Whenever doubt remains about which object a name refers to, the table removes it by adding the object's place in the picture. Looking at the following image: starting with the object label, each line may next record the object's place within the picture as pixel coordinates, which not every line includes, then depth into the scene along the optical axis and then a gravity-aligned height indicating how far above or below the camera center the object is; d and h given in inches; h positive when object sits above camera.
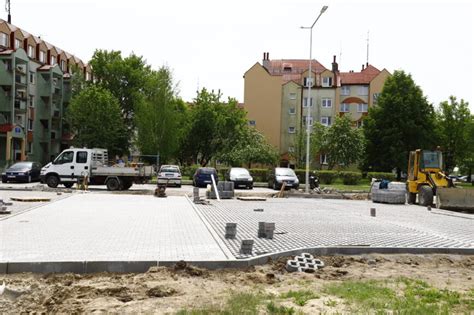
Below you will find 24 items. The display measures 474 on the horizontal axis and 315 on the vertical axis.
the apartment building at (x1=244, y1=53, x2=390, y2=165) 2689.5 +351.9
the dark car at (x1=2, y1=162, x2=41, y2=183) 1381.6 -36.6
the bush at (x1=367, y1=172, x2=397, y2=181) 1825.8 -25.8
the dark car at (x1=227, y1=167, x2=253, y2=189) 1381.6 -37.1
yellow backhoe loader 940.0 -13.9
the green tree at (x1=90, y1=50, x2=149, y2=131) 2496.3 +412.6
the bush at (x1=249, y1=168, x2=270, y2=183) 1744.6 -32.2
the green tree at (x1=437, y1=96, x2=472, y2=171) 2507.4 +195.9
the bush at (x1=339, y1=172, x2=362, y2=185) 1732.3 -31.6
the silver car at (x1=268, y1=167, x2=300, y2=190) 1332.4 -31.7
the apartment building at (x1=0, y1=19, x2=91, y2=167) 1940.2 +271.9
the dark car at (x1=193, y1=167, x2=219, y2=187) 1381.6 -34.3
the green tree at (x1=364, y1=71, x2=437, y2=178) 2266.2 +193.4
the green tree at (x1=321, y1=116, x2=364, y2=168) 2117.4 +100.5
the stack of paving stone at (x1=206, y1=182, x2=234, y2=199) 965.9 -49.9
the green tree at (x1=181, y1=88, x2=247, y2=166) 2576.3 +184.3
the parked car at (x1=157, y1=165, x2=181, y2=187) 1358.3 -34.1
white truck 1118.4 -22.6
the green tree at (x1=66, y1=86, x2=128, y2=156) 2146.2 +186.7
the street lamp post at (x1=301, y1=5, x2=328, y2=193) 1131.6 +286.2
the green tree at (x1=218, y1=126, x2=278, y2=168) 2187.5 +56.8
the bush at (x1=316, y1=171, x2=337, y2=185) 1730.2 -32.5
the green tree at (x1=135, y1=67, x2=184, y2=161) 2134.6 +173.1
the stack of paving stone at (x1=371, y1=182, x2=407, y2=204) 995.9 -48.6
